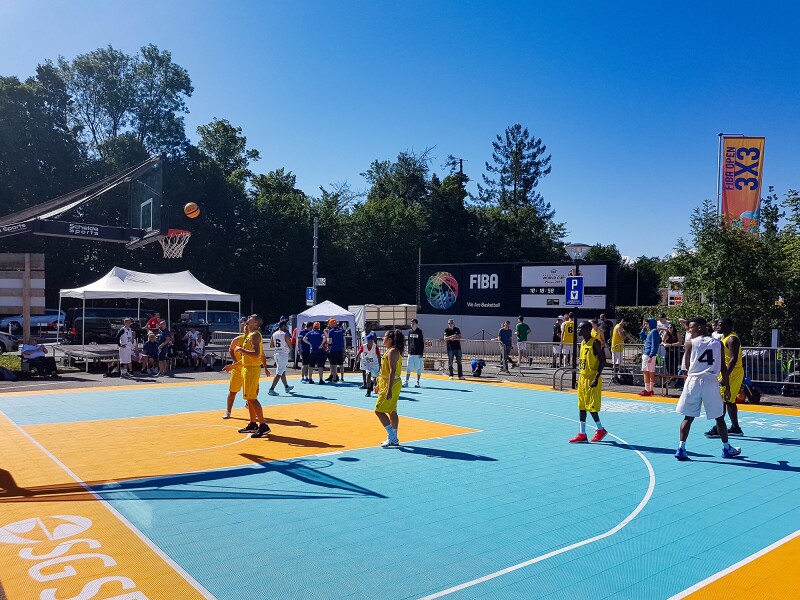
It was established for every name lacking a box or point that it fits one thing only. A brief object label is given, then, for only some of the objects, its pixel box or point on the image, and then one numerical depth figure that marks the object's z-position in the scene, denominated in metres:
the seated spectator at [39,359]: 19.88
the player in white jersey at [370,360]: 17.22
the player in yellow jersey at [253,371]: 10.94
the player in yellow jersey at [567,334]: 22.47
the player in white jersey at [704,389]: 9.52
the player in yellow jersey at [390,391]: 10.09
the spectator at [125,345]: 20.50
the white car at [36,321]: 37.25
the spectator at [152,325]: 22.43
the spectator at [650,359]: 17.48
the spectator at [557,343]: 24.27
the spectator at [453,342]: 21.38
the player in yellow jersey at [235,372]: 12.11
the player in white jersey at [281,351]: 17.05
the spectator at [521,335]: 24.88
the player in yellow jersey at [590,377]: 10.53
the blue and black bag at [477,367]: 21.77
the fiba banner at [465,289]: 31.69
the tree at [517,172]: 76.19
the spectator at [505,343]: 22.84
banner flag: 22.61
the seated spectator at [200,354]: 23.80
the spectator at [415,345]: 19.37
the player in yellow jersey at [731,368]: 11.10
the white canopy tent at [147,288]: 23.92
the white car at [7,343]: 28.77
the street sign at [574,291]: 18.06
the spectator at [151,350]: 21.83
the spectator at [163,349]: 22.00
